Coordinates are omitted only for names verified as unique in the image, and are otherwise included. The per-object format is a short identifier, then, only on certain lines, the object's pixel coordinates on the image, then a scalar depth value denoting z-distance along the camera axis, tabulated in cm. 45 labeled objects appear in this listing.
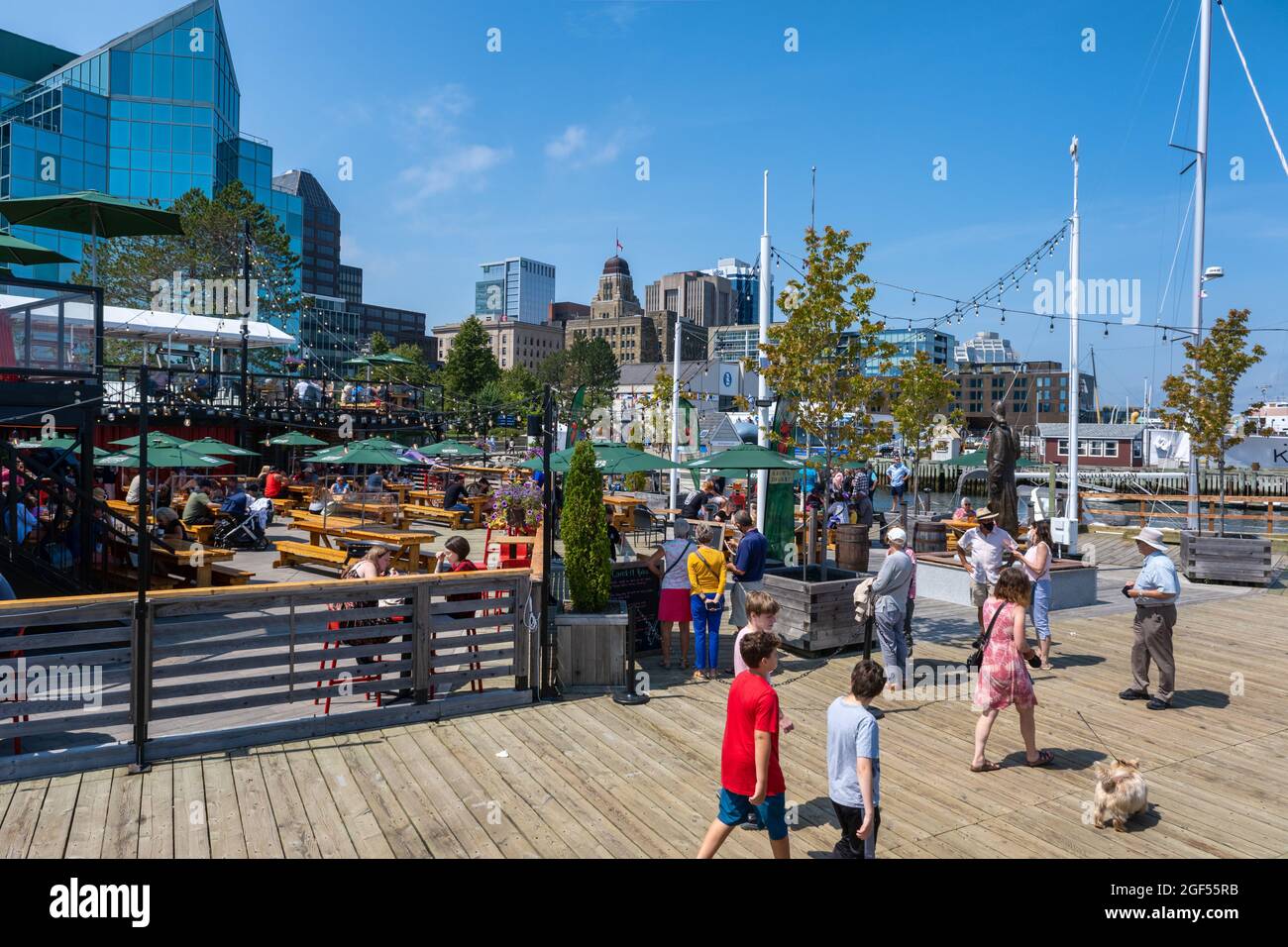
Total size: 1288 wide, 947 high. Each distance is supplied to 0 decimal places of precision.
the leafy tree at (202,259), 3650
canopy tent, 2427
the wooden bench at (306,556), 1369
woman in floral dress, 629
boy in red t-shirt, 421
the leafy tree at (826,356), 1071
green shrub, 843
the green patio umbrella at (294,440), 2406
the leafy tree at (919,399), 2523
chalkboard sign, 949
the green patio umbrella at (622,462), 1536
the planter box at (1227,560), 1488
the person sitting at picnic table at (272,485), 2170
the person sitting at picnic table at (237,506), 1683
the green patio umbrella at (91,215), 1302
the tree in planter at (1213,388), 1777
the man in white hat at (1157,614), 780
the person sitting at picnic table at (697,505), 1708
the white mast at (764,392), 1457
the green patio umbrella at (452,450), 2506
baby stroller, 1664
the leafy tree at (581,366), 10262
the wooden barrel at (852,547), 1555
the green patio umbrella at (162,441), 1575
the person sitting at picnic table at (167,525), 1384
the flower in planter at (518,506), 1543
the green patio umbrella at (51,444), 1136
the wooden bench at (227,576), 1217
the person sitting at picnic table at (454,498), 2200
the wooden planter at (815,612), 967
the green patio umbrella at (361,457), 1769
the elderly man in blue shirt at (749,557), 962
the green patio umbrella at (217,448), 1802
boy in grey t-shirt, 434
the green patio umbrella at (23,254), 1191
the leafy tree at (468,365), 7744
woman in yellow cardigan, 871
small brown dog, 535
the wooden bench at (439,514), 2123
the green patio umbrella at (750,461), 1143
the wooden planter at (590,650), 827
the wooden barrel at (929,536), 1642
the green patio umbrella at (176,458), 1424
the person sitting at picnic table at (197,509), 1568
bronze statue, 1244
